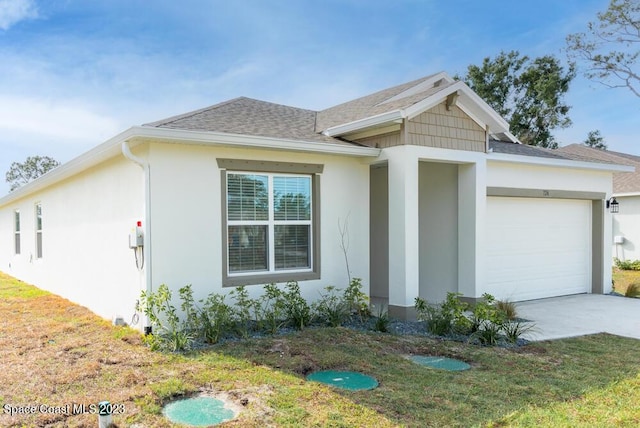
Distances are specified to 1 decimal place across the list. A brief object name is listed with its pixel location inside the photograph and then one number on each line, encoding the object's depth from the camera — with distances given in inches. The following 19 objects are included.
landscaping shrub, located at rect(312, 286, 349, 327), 297.3
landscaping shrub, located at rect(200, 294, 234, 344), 253.4
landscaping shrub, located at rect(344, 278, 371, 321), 312.7
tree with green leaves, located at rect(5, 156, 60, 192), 2054.6
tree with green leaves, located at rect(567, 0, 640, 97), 808.9
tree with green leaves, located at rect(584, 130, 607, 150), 1314.0
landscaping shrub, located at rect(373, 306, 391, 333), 286.0
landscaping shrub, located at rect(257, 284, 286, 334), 276.8
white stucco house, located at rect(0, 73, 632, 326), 272.8
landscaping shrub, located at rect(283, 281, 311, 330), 287.4
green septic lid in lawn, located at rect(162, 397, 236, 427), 154.9
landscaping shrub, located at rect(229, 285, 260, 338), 273.3
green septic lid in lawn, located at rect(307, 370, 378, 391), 189.3
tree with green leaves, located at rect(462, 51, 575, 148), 1064.2
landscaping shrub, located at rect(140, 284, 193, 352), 240.1
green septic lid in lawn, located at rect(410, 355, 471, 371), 218.8
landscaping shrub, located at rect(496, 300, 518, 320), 320.2
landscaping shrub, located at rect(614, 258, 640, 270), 679.0
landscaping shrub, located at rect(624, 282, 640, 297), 434.0
